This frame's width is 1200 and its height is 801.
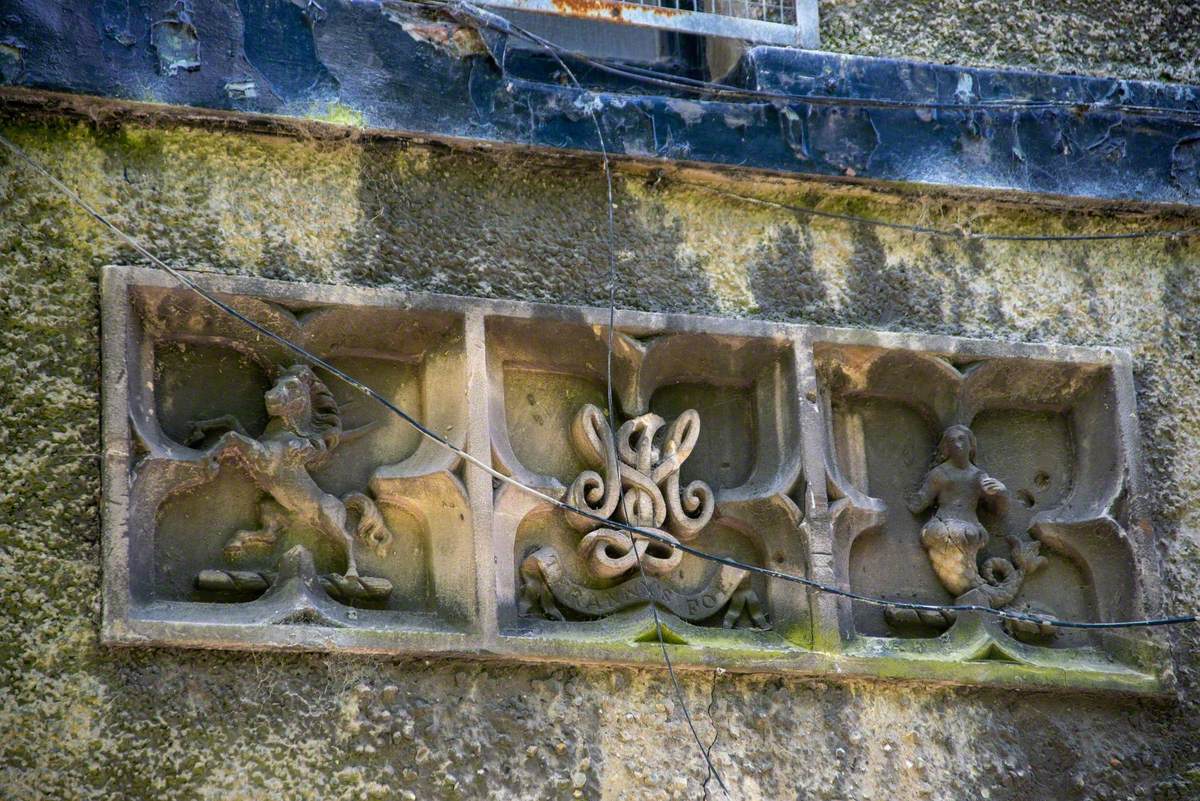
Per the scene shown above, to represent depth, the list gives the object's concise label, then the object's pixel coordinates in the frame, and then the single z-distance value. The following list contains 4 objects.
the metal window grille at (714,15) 10.39
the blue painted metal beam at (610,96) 9.41
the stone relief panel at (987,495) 10.04
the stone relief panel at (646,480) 9.48
